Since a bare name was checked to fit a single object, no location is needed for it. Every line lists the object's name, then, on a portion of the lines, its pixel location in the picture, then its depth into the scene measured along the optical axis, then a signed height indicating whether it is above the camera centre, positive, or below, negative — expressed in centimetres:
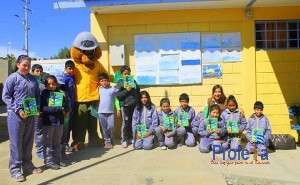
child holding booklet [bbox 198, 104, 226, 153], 460 -78
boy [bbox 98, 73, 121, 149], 491 -33
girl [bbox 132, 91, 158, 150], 490 -58
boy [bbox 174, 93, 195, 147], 494 -55
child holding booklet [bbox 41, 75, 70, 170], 383 -39
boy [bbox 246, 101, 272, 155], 450 -75
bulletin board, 540 +77
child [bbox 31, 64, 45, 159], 409 -55
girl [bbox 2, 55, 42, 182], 346 -19
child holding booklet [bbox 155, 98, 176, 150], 486 -75
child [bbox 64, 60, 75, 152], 465 +17
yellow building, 534 +101
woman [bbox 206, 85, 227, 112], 495 -11
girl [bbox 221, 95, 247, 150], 464 -56
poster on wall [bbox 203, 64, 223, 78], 539 +47
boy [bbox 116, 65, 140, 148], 501 -19
